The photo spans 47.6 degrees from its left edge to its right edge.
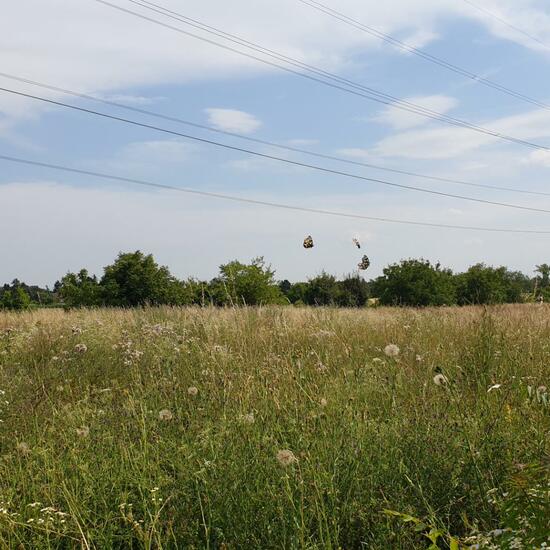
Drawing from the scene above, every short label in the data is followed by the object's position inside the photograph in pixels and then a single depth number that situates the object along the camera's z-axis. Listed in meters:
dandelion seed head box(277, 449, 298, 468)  2.76
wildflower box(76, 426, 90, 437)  3.82
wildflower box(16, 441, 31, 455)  3.76
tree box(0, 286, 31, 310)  36.38
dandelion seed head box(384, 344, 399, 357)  4.28
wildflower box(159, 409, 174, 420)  3.81
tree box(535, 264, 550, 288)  45.88
